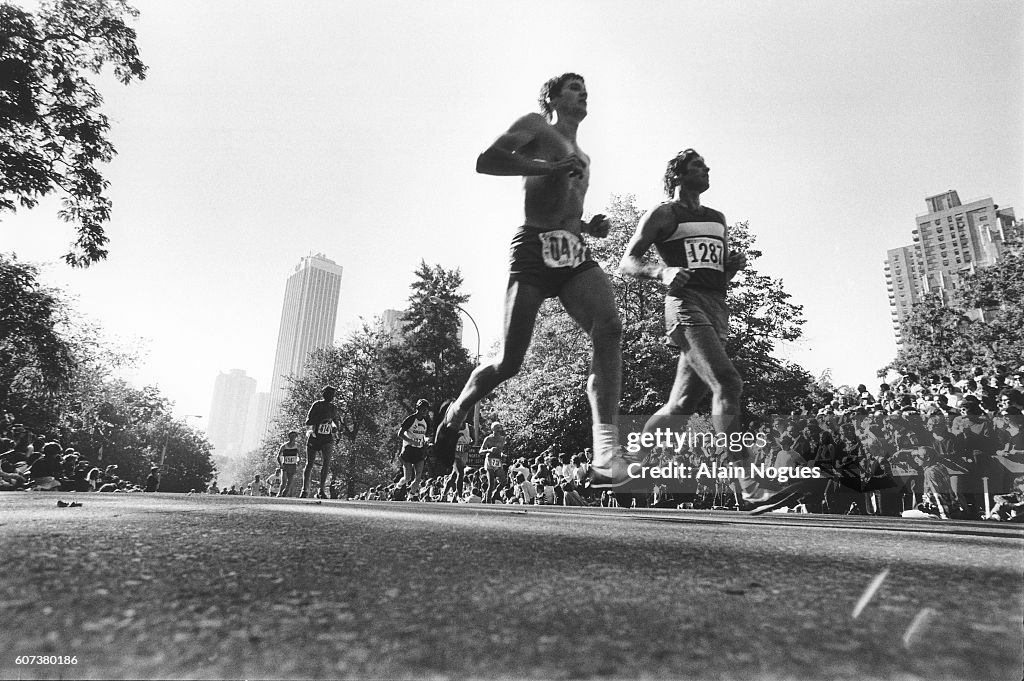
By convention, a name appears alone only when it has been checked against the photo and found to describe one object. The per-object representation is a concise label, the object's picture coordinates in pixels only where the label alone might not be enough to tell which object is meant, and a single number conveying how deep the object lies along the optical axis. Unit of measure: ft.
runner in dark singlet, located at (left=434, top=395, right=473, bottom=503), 44.71
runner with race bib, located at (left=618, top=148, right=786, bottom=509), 13.52
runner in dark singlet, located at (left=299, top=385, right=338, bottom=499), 34.04
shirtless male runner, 11.69
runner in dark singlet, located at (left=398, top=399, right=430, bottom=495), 38.45
